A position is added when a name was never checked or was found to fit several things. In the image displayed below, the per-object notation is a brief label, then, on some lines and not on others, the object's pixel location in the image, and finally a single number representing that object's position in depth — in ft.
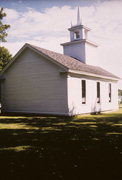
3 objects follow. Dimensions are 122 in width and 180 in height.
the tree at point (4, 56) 123.91
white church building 53.83
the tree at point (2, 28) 91.31
